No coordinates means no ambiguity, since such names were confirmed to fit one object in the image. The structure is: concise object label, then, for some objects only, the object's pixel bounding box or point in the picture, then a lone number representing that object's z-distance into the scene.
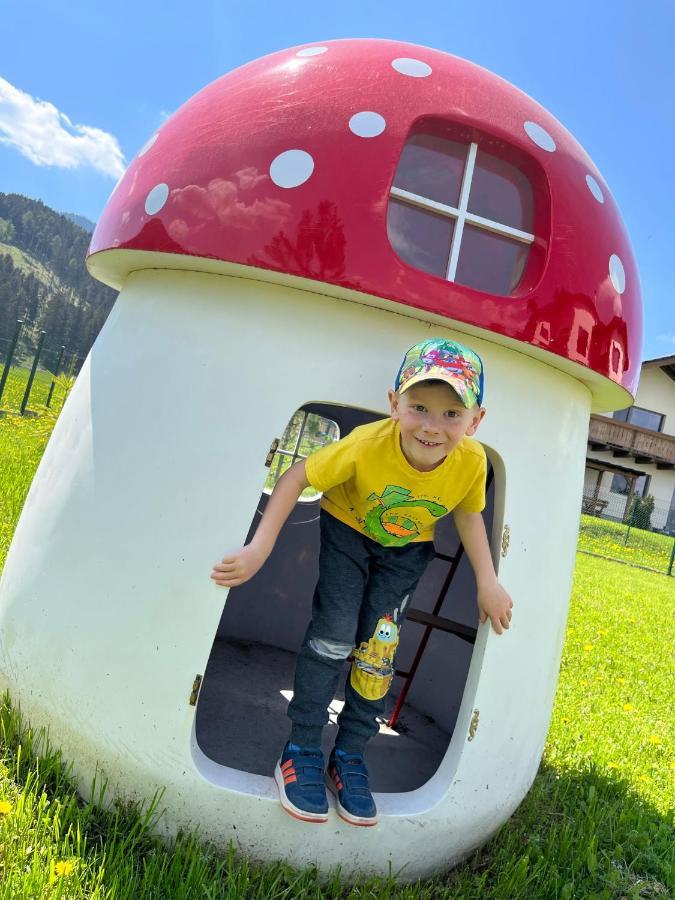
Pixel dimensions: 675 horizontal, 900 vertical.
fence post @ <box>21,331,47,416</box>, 13.80
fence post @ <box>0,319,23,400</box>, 13.30
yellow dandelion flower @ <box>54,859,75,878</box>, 1.87
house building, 25.92
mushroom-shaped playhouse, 2.09
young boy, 2.02
